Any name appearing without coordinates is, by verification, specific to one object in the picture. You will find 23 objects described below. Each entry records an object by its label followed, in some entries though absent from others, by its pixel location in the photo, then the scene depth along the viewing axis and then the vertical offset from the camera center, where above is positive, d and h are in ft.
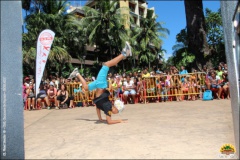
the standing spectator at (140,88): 30.31 +0.38
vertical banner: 25.37 +4.93
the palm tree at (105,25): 77.68 +27.06
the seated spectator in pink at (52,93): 31.16 -0.03
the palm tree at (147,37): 93.00 +26.15
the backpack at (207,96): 26.61 -1.01
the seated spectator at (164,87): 29.60 +0.43
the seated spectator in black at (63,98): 30.80 -0.90
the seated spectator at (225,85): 26.44 +0.44
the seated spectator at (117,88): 31.41 +0.51
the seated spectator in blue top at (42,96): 30.62 -0.45
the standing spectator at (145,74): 31.21 +2.67
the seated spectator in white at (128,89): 30.53 +0.26
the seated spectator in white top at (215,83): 26.89 +0.79
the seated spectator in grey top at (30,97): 30.65 -0.55
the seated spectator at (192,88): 28.55 +0.16
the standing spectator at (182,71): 30.31 +2.88
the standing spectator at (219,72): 28.23 +2.44
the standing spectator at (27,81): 32.15 +2.25
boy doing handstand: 15.21 +0.13
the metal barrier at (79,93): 32.03 -0.21
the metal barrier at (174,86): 28.65 +0.54
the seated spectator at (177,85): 29.12 +0.66
